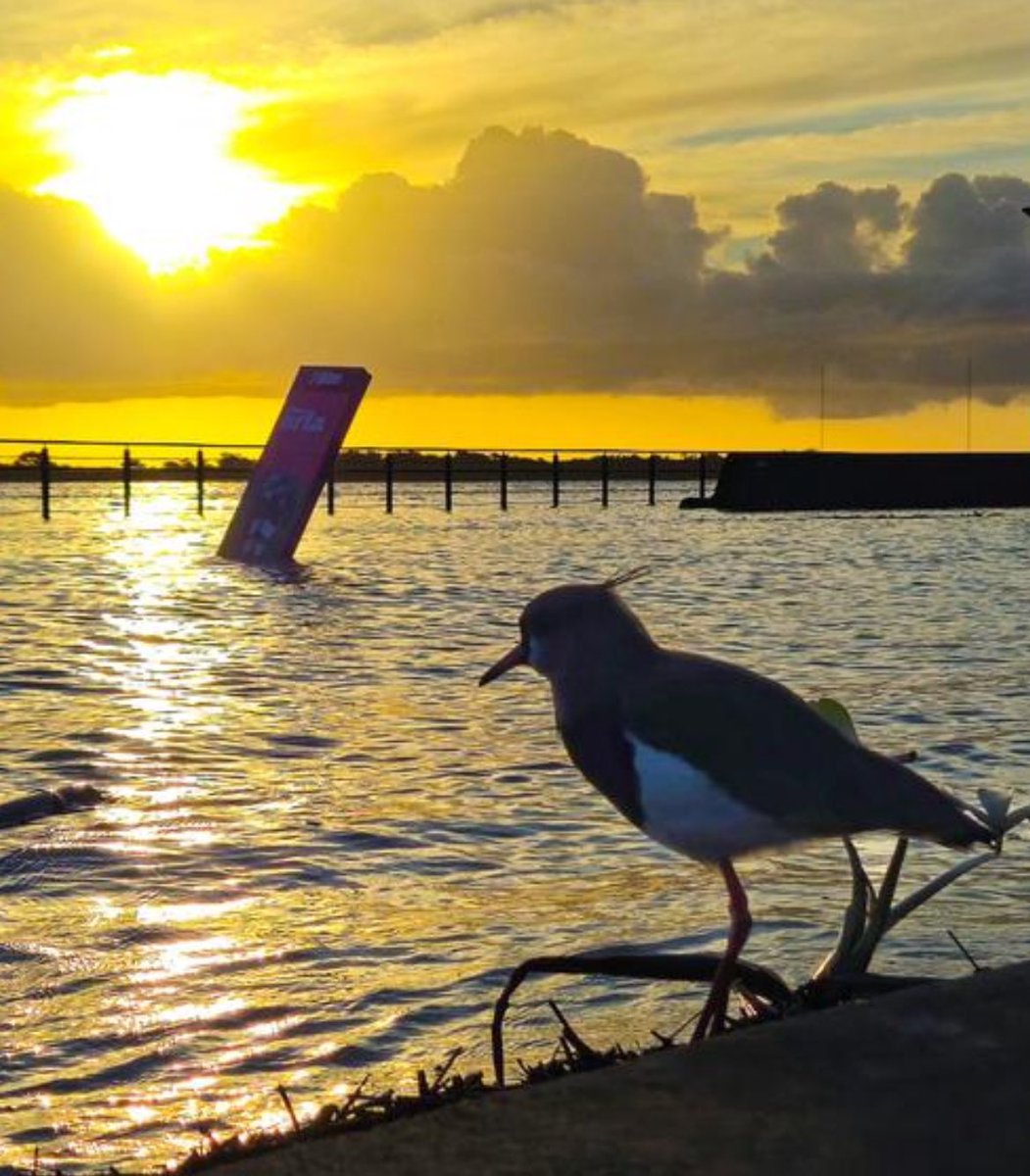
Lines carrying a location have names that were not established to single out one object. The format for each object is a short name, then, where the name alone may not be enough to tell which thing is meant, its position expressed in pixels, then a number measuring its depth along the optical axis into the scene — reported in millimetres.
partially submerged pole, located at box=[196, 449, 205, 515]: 32750
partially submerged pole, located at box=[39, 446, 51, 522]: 30734
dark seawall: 43844
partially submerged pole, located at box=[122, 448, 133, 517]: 32219
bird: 2875
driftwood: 6840
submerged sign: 22812
